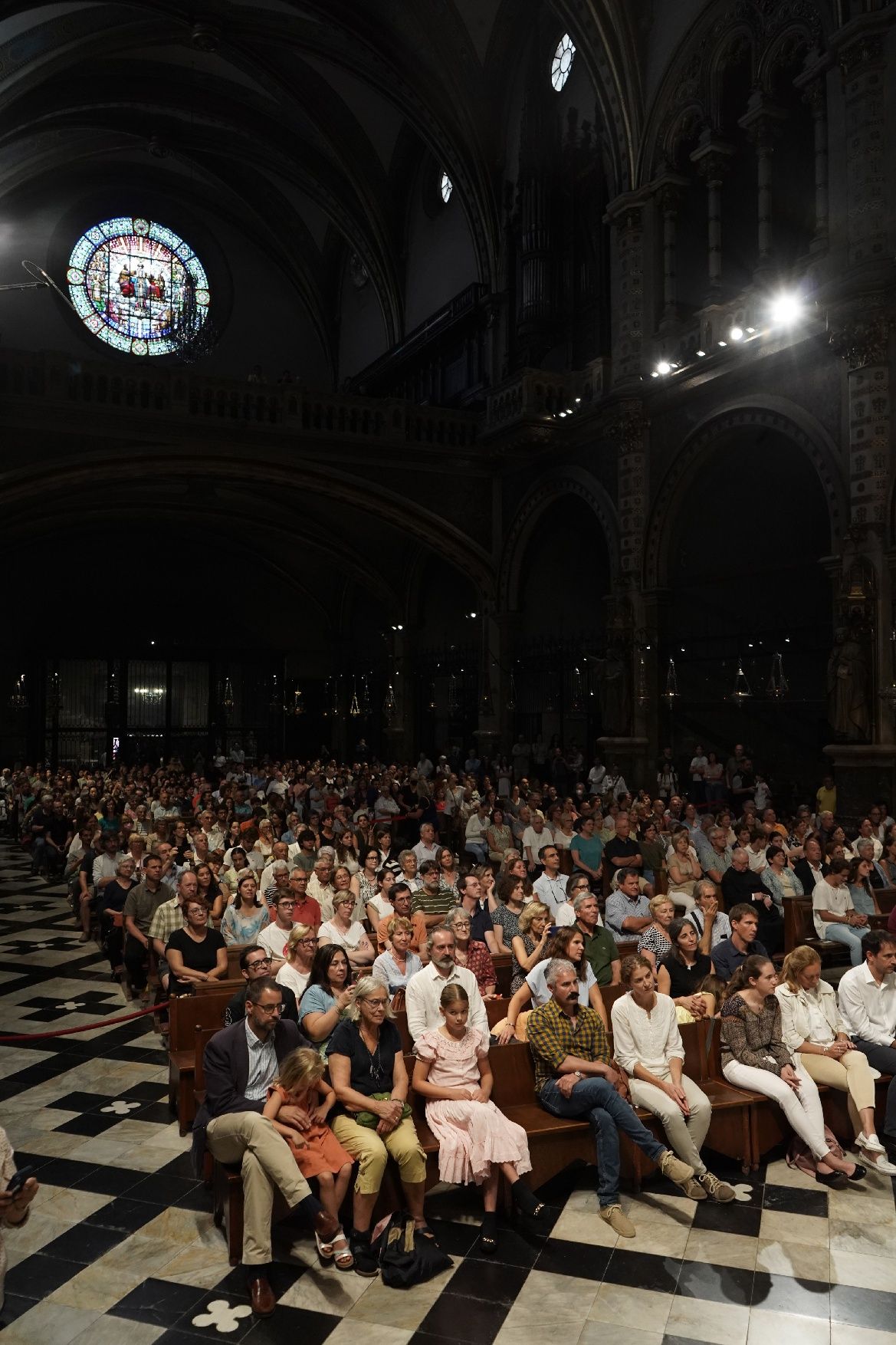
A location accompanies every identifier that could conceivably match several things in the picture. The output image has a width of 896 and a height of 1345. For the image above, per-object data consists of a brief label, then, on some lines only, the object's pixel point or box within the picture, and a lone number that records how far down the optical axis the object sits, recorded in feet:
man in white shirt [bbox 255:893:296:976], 23.08
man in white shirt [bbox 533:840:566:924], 28.25
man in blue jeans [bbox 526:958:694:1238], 16.21
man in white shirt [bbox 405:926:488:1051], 18.01
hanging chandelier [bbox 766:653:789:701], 48.47
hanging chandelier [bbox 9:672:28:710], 90.38
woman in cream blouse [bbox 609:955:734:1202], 16.87
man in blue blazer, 13.98
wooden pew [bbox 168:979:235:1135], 19.38
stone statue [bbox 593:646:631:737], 58.34
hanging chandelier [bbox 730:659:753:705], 49.62
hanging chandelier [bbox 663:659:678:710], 56.70
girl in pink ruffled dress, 15.53
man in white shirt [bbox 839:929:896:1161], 19.22
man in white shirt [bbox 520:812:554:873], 38.17
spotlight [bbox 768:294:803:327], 45.28
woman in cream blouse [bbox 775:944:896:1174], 17.88
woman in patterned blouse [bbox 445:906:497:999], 21.29
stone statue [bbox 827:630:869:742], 43.01
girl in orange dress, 14.99
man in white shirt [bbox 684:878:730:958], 23.86
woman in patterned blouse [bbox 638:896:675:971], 22.18
